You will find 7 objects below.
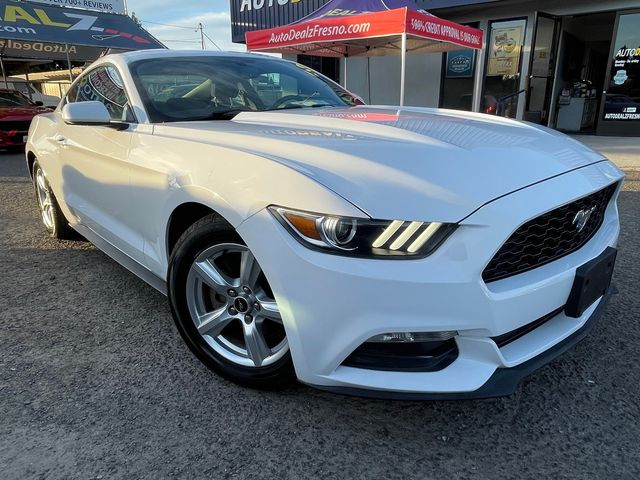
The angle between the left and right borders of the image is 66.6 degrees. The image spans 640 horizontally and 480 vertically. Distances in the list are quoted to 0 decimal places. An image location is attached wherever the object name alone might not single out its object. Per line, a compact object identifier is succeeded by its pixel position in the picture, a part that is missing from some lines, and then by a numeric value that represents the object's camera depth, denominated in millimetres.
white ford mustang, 1576
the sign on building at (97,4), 16734
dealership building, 10477
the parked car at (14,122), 10625
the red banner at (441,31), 7805
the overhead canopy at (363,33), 7922
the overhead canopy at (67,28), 13977
